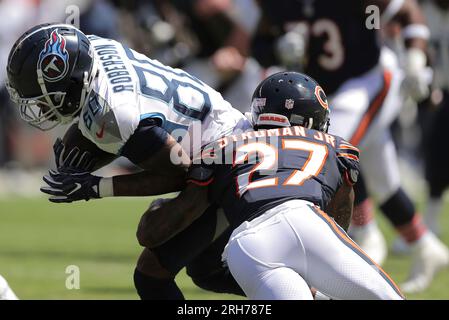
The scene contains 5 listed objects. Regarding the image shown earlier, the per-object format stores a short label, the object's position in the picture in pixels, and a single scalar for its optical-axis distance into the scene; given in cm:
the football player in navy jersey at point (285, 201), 794
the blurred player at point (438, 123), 1766
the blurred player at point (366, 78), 1373
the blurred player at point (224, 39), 1880
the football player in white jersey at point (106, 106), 866
